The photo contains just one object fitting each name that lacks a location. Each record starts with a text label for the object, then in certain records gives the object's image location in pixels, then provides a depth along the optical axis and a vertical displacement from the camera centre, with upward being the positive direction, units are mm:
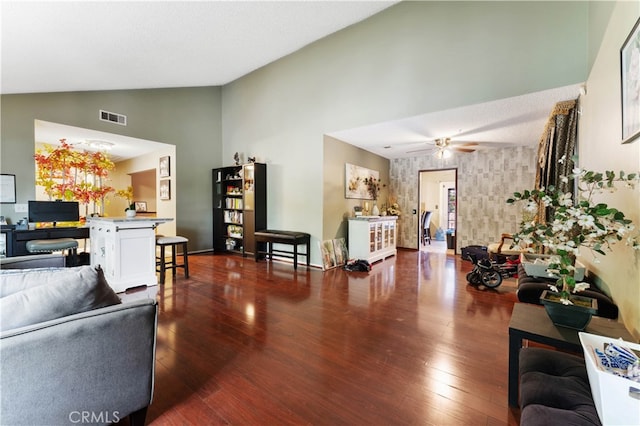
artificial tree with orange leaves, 4680 +654
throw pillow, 1187 -436
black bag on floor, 5004 -1098
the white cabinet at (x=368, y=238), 5379 -638
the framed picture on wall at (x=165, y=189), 6562 +448
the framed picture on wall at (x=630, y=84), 1486 +727
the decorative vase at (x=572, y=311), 1494 -589
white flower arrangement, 1328 -118
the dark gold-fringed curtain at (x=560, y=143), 3402 +840
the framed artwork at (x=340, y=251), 5379 -892
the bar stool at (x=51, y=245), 3994 -576
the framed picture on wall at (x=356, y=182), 5754 +566
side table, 1408 -697
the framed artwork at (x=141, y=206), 8688 +36
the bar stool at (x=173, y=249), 4078 -661
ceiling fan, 5001 +1178
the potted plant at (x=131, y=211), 3838 -55
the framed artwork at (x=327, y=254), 5059 -910
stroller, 3858 -994
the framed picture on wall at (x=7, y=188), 4246 +297
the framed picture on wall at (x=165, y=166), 6543 +1015
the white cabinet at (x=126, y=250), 3596 -594
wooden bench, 5074 -645
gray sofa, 1108 -649
